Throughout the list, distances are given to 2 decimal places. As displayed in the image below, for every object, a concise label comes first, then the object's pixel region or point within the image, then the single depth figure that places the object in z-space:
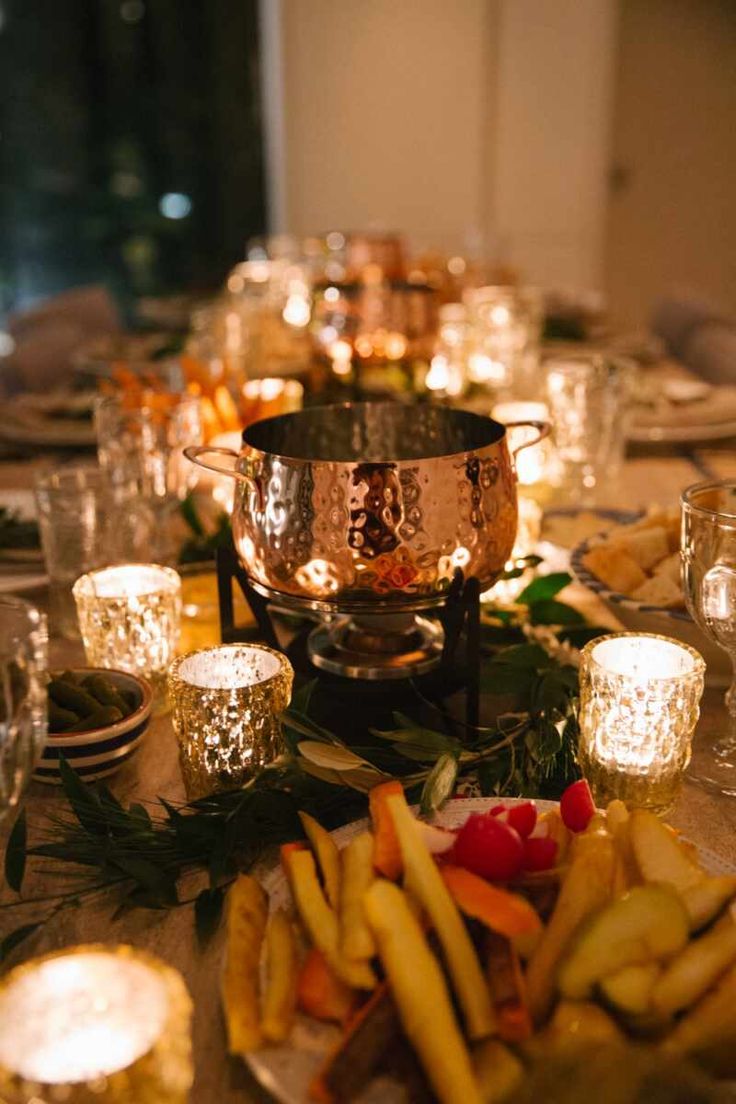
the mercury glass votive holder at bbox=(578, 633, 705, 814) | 0.81
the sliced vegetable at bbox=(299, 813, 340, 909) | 0.68
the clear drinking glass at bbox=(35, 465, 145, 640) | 1.23
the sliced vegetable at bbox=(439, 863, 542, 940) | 0.61
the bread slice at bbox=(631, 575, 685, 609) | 1.03
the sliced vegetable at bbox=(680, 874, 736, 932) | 0.61
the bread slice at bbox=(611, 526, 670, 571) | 1.12
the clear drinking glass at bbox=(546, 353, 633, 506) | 1.65
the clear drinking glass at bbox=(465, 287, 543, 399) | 2.24
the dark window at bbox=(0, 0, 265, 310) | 4.81
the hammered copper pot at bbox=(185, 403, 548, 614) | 0.87
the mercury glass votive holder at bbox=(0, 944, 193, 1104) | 0.50
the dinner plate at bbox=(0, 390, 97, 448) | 1.96
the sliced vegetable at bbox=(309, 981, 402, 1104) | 0.55
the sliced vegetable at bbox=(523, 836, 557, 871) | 0.68
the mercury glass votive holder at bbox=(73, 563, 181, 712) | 1.01
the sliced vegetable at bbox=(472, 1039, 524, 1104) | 0.53
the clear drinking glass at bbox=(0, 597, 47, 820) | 0.65
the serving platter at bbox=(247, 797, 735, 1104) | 0.55
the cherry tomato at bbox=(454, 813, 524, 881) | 0.66
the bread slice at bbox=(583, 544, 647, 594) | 1.08
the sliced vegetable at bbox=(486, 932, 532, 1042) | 0.56
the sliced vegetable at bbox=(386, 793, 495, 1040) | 0.57
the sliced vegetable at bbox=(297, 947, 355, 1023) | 0.60
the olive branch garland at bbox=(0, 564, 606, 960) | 0.75
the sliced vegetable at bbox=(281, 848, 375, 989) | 0.60
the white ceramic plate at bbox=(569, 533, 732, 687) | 1.00
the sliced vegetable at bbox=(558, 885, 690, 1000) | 0.56
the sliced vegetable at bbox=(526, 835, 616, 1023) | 0.59
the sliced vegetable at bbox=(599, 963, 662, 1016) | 0.55
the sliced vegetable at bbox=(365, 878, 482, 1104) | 0.53
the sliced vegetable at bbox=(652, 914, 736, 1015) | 0.56
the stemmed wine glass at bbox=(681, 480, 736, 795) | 0.87
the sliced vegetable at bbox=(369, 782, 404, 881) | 0.67
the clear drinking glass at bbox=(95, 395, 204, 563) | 1.37
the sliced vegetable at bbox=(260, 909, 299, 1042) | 0.58
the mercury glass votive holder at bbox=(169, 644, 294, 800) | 0.83
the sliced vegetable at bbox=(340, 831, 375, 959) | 0.61
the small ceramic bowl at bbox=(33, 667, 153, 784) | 0.85
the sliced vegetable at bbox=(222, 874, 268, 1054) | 0.58
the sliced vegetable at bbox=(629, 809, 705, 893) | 0.64
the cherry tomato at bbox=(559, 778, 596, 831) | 0.73
